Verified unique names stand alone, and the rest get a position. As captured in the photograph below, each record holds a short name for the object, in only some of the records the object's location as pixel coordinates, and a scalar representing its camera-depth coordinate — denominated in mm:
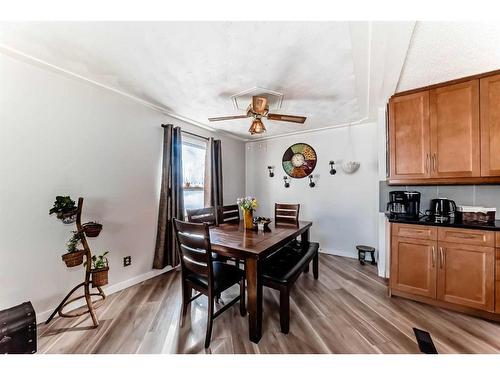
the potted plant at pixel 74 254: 1734
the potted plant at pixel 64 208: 1723
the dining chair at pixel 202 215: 2461
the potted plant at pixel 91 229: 1908
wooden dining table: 1566
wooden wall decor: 3922
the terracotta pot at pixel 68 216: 1736
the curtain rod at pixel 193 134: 2858
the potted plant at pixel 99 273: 1870
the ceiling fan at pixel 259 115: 2126
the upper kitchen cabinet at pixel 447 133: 1910
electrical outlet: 2428
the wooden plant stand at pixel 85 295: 1771
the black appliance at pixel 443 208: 2271
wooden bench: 1671
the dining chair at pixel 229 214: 2806
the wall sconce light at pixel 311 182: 3861
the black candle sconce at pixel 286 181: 4141
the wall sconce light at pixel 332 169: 3662
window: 3346
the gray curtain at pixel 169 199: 2764
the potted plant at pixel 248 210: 2340
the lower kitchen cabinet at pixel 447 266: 1785
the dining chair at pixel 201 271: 1554
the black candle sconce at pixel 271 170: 4332
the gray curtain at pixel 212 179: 3619
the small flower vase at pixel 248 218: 2342
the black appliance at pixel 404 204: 2400
